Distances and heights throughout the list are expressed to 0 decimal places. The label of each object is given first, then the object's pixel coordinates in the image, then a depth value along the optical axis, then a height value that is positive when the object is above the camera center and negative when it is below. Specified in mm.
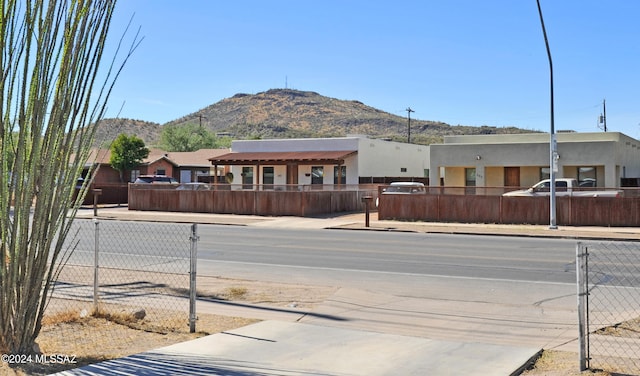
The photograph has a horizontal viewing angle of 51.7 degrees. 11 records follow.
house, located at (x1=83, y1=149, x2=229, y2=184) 62938 +2311
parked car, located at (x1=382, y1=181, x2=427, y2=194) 32875 +121
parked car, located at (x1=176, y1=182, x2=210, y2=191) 38438 +325
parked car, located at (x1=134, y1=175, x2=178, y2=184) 49109 +1029
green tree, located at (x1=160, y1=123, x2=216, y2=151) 96812 +7857
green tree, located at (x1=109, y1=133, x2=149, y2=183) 59094 +3609
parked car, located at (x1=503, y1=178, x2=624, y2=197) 28516 -73
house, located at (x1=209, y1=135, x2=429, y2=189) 47000 +2216
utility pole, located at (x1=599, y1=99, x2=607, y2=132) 62600 +6805
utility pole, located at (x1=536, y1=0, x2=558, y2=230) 26428 +903
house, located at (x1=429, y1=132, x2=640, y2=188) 36656 +1770
